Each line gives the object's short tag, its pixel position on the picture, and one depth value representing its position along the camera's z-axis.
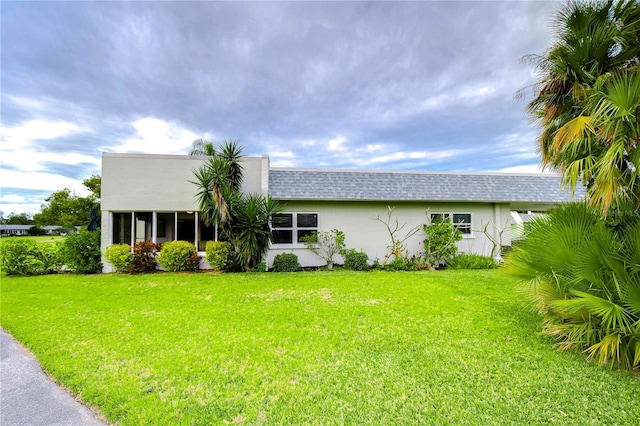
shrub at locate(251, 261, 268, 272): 11.64
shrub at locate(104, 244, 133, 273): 11.22
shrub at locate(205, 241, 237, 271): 11.42
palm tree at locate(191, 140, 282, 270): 11.02
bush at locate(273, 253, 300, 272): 11.98
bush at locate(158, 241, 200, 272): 11.41
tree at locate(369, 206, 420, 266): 13.24
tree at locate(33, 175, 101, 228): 28.94
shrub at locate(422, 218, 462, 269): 12.89
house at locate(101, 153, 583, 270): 12.05
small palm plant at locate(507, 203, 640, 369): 3.78
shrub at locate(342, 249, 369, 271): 12.50
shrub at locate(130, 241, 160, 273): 11.45
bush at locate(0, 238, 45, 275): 11.35
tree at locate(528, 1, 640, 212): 4.29
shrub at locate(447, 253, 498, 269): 12.74
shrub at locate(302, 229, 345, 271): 12.66
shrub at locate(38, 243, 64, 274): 11.87
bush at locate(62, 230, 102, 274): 11.57
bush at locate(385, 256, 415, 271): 12.69
